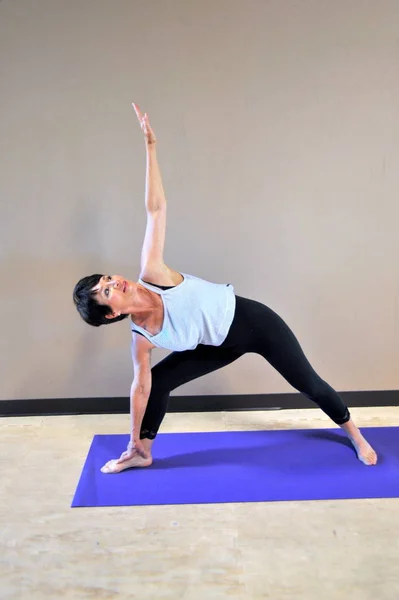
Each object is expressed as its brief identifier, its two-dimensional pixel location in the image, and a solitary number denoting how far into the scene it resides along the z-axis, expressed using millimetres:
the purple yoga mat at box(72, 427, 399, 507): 2059
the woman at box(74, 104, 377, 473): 2011
